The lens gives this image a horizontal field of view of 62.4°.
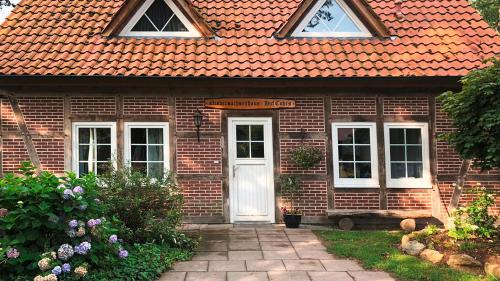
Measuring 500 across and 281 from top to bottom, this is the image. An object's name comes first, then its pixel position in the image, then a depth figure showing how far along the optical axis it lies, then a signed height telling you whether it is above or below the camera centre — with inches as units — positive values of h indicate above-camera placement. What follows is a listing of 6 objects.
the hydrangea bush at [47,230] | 170.6 -30.1
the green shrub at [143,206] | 243.3 -28.2
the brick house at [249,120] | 330.6 +31.0
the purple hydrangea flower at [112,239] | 195.6 -37.3
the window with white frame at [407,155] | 341.1 +0.0
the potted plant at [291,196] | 326.3 -31.7
